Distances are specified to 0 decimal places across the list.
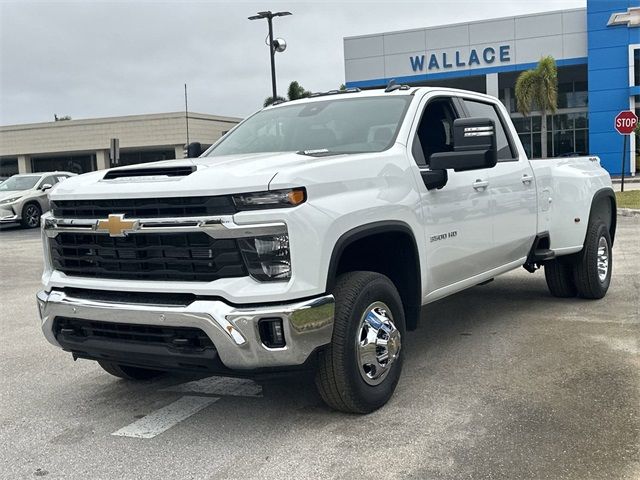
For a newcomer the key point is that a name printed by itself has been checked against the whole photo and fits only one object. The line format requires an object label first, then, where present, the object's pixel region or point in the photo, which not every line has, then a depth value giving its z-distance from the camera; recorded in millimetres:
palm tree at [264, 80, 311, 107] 40281
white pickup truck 3541
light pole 20625
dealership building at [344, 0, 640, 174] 35250
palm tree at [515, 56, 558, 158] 33531
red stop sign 20453
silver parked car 19859
